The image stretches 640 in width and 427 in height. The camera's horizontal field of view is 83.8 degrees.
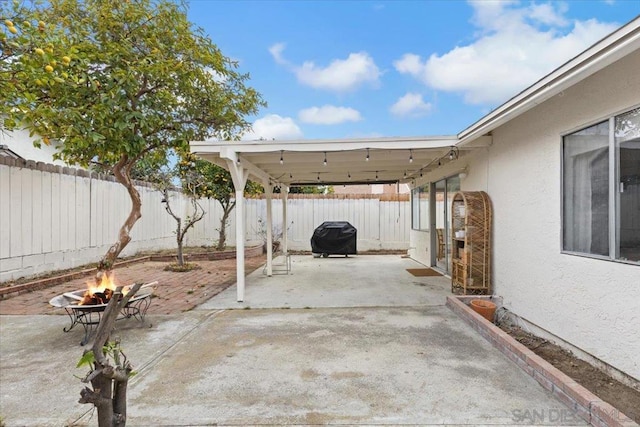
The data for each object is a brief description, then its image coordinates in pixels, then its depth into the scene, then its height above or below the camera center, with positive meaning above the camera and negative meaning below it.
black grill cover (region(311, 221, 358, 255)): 11.52 -0.79
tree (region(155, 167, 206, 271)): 8.91 +0.88
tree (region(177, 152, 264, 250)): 9.91 +0.94
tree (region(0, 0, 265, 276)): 4.82 +2.04
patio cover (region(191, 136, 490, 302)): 5.49 +1.08
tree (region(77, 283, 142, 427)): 1.07 -0.51
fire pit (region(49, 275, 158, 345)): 3.92 -0.99
